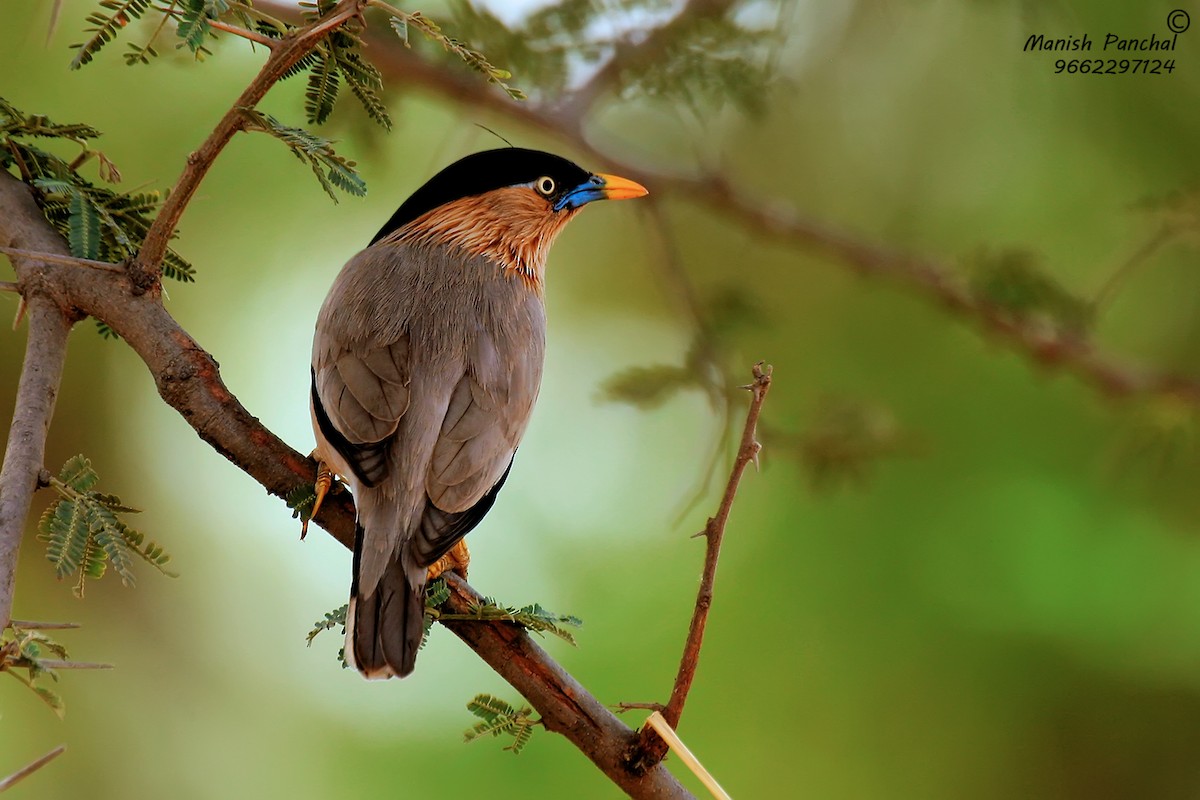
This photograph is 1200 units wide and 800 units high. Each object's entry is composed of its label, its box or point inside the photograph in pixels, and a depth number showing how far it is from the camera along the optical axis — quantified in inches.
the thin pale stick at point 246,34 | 146.3
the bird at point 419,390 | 199.6
